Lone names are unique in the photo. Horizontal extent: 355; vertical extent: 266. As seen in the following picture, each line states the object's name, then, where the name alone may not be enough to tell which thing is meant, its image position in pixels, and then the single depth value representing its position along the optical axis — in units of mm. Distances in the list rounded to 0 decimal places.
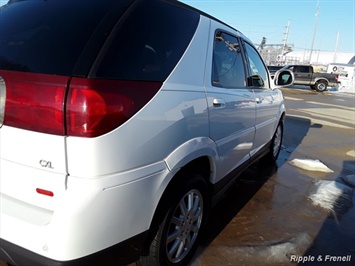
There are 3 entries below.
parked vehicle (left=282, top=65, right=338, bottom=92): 26655
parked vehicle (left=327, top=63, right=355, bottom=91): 32531
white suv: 1537
